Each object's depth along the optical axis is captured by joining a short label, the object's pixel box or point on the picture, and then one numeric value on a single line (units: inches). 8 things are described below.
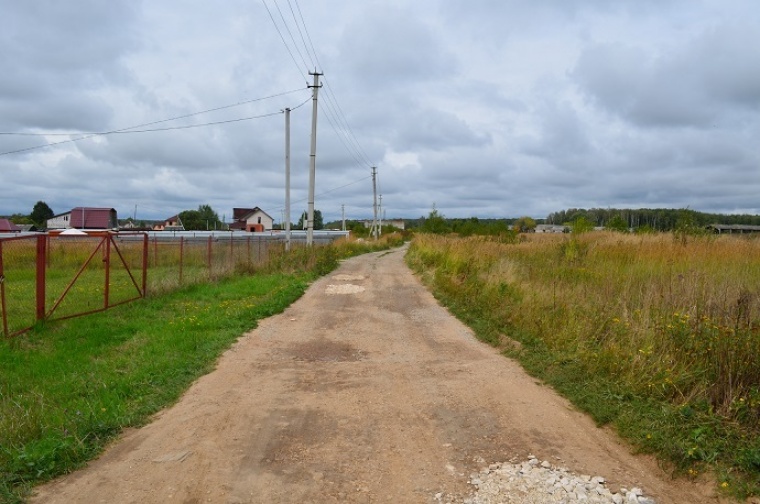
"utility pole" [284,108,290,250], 1103.6
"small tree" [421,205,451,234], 1979.6
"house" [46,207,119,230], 2682.1
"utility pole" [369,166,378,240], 2343.8
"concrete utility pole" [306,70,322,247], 999.6
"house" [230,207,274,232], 3951.8
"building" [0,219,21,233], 2280.5
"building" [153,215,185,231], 3673.7
